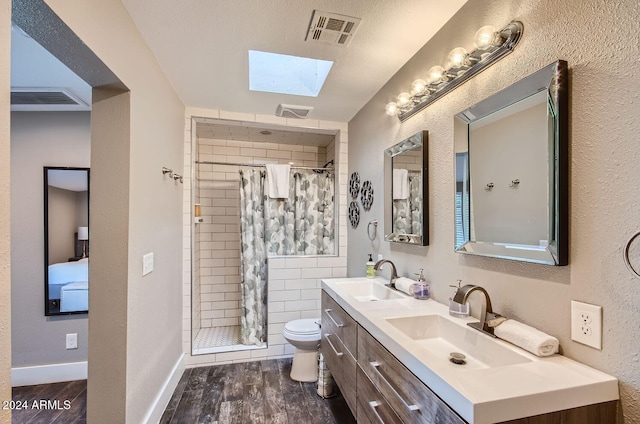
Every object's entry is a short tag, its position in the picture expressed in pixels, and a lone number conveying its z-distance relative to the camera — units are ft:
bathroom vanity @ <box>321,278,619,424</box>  2.57
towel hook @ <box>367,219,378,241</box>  7.94
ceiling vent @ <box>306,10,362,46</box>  4.99
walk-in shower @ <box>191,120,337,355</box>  9.86
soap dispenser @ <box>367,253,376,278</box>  7.73
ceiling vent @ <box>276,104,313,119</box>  8.66
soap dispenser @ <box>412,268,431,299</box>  5.54
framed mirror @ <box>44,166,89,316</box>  7.85
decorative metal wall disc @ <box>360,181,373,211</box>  8.25
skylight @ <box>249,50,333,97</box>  7.27
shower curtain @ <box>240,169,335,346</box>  9.84
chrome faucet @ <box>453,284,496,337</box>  3.92
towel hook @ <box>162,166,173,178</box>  6.91
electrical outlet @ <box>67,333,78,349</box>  7.96
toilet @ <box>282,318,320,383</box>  7.82
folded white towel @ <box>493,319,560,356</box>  3.22
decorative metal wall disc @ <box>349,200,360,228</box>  9.22
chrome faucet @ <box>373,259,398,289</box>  6.53
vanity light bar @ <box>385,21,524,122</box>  3.94
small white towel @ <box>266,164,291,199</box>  9.88
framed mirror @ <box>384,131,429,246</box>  5.77
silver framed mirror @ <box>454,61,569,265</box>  3.27
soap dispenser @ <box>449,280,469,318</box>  4.43
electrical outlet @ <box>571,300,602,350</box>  2.92
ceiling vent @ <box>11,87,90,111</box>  6.80
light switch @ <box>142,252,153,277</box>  5.68
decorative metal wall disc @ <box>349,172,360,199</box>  9.20
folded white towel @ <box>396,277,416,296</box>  5.80
